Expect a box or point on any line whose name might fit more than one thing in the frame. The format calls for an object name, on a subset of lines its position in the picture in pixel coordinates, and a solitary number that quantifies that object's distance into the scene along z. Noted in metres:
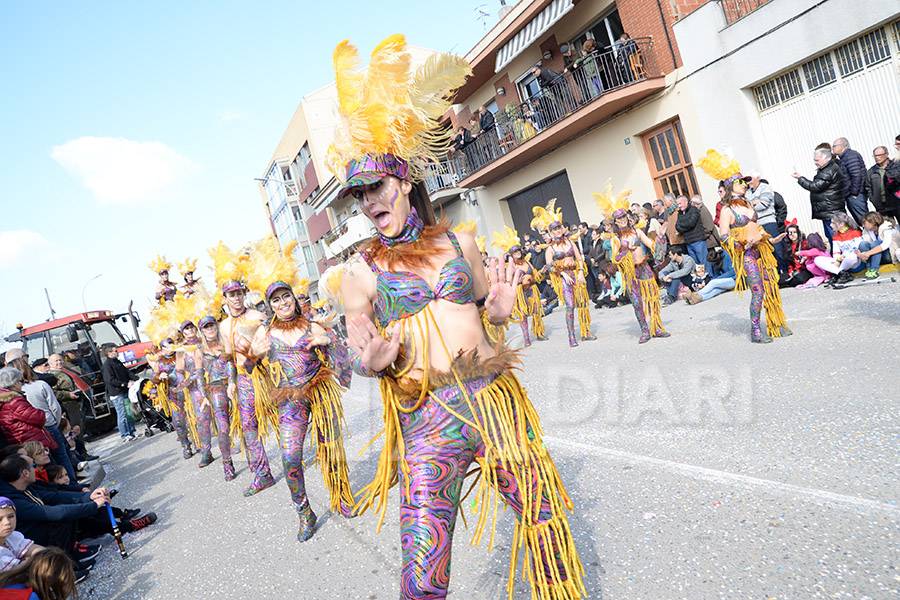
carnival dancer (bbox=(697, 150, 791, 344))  6.27
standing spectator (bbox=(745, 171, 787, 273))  9.50
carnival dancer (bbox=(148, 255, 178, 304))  11.53
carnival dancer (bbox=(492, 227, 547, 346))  10.38
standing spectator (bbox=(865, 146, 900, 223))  8.29
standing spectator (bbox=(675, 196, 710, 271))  11.30
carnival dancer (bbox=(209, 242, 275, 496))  5.51
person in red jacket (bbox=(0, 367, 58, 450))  5.74
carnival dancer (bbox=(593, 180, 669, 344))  8.03
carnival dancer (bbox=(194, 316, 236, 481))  6.77
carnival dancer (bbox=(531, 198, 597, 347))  9.27
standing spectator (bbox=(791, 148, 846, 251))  8.72
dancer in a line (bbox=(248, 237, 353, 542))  4.39
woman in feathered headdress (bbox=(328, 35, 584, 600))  2.17
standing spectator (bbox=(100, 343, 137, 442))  12.30
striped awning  15.06
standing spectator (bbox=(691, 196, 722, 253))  11.25
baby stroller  12.60
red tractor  14.36
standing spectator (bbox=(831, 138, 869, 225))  8.70
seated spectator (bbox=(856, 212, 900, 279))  8.08
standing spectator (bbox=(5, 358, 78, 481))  6.84
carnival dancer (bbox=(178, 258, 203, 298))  10.72
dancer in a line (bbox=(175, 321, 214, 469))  7.55
